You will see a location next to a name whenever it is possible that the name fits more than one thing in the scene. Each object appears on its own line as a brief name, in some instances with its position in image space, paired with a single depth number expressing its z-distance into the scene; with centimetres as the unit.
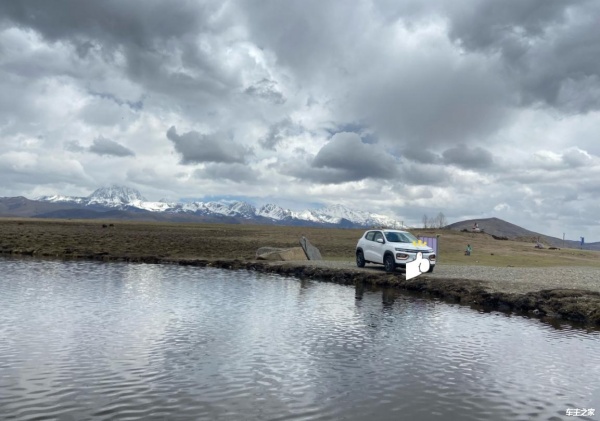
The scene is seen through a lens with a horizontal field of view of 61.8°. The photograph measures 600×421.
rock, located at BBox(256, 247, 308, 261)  3641
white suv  2677
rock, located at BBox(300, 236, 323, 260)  3847
